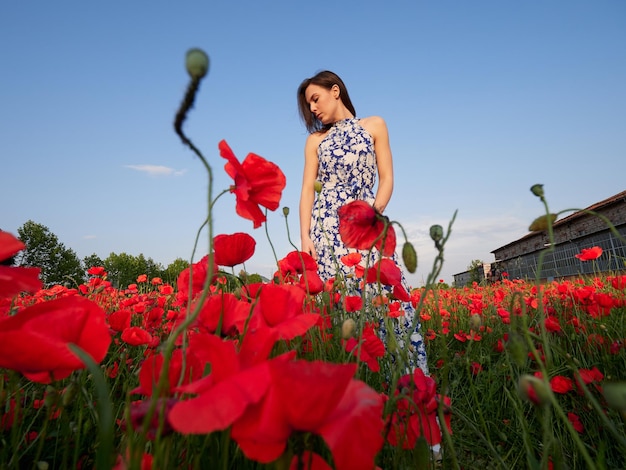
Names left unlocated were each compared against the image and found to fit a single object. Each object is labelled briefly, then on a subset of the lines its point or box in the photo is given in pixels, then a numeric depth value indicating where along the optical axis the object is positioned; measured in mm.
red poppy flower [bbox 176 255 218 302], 920
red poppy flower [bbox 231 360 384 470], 375
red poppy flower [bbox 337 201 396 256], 834
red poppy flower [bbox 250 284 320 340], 640
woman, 2869
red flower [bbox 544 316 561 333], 1973
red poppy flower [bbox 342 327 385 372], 1002
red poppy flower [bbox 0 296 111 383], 452
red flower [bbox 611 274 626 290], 2476
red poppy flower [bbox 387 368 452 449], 755
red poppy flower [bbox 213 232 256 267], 940
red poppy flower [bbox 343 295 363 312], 1539
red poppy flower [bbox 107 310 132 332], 1393
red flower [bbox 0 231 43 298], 526
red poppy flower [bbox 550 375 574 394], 1564
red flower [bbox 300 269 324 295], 1319
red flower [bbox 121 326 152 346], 1212
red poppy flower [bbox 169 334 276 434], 361
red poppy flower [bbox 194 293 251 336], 745
